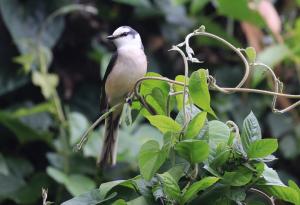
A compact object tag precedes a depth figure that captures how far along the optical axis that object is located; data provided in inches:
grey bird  208.2
